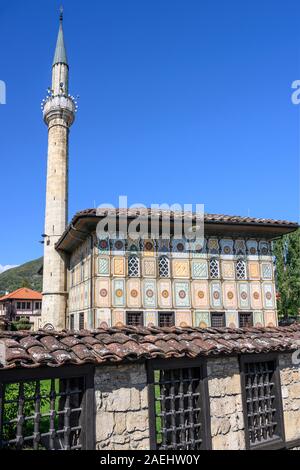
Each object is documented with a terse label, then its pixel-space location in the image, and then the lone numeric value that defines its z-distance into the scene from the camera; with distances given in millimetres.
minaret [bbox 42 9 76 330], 17969
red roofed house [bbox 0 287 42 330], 40206
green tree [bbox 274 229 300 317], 24344
